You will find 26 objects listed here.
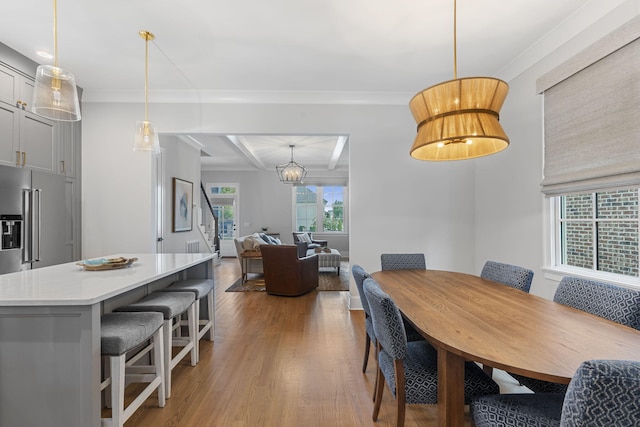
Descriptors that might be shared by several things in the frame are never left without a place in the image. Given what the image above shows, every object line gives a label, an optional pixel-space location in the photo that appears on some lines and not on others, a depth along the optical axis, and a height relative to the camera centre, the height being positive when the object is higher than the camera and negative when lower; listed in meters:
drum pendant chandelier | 1.59 +0.55
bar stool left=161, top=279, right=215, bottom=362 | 2.61 -0.68
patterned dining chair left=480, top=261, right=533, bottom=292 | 2.18 -0.46
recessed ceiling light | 3.04 +1.60
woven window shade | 2.07 +0.68
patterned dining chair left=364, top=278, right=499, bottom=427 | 1.46 -0.78
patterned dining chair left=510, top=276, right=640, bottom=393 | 1.49 -0.46
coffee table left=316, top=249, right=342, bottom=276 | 6.53 -0.95
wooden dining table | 1.08 -0.50
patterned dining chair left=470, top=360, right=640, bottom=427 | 0.74 -0.45
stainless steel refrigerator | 2.68 -0.03
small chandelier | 6.80 +0.93
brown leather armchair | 4.75 -0.85
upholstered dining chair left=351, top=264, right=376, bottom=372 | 2.06 -0.67
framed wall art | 5.35 +0.19
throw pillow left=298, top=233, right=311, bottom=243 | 7.95 -0.58
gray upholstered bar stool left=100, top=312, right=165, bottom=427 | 1.57 -0.70
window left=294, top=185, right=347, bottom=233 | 9.57 +0.22
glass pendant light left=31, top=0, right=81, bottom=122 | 1.81 +0.73
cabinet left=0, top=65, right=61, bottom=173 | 2.88 +0.87
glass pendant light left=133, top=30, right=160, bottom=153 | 2.72 +0.71
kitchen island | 1.44 -0.69
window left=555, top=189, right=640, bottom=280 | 2.26 -0.14
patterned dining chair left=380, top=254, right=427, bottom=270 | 3.01 -0.46
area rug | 5.29 -1.26
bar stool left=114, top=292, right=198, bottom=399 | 2.09 -0.67
